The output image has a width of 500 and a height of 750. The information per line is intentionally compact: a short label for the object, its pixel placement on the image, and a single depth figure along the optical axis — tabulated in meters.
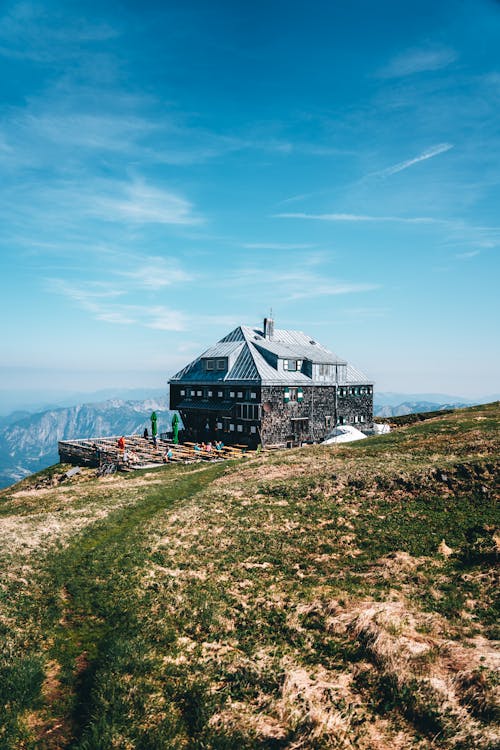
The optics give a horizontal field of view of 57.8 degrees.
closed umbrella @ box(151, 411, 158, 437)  60.98
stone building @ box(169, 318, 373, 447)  58.47
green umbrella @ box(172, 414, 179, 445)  58.28
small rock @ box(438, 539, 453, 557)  17.44
